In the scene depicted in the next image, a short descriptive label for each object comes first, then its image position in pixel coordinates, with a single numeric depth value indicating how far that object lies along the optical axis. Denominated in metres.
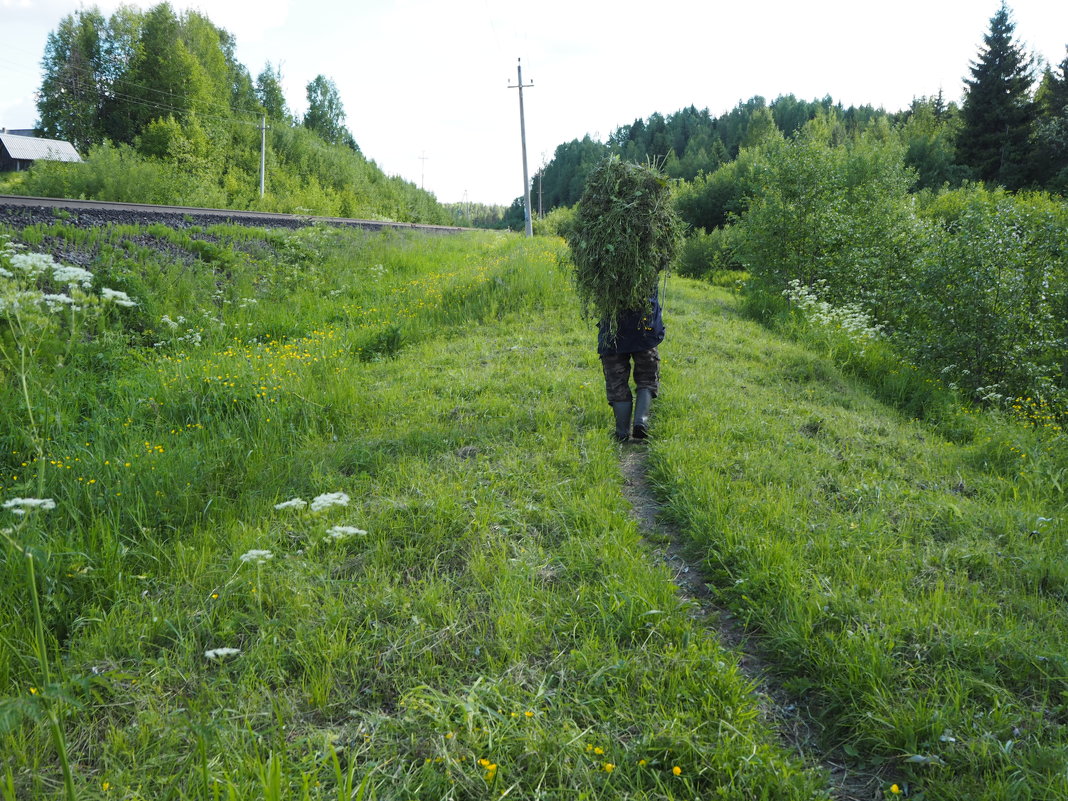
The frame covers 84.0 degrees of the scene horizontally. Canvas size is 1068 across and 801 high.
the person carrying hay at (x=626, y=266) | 5.36
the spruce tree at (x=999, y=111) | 41.91
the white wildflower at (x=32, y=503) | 2.02
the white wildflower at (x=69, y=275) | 3.05
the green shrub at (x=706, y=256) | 25.78
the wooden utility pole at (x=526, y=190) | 29.58
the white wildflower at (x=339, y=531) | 2.68
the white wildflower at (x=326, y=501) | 2.85
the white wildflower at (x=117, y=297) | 3.04
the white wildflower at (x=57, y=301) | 2.85
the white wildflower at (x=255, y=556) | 2.43
